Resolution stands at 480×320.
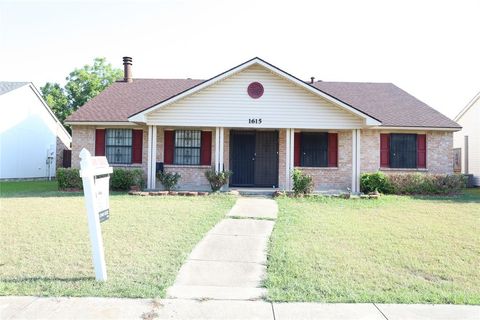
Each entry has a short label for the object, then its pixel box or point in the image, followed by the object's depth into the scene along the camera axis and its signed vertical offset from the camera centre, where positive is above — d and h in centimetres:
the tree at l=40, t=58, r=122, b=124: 4403 +855
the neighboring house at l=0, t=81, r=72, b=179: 2398 +182
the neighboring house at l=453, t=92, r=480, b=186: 2286 +161
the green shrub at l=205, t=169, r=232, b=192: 1584 -58
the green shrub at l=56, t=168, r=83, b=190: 1652 -66
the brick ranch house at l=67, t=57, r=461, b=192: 1641 +131
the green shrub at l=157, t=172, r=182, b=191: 1617 -66
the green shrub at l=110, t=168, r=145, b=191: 1642 -64
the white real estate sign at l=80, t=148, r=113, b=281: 542 -56
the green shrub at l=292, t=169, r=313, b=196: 1481 -67
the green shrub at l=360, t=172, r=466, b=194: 1628 -74
